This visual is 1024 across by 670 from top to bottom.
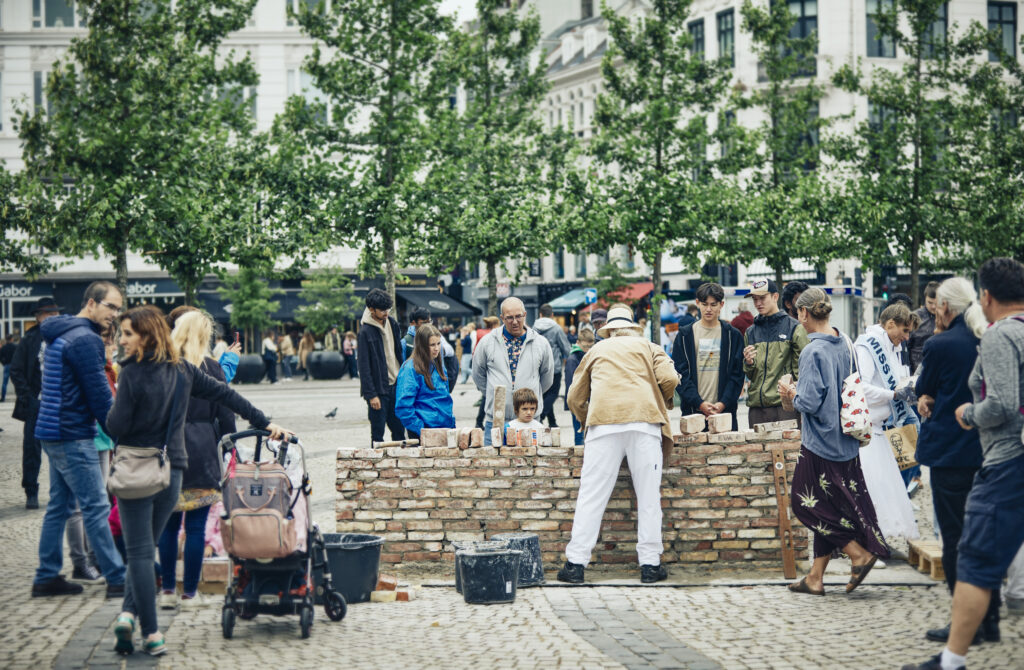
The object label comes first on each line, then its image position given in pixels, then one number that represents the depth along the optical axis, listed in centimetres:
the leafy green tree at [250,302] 4144
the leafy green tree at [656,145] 2938
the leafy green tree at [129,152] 2089
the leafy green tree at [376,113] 2575
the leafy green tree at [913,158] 2878
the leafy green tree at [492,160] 2819
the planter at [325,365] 3812
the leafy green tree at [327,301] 4269
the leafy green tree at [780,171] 3069
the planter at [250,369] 3522
